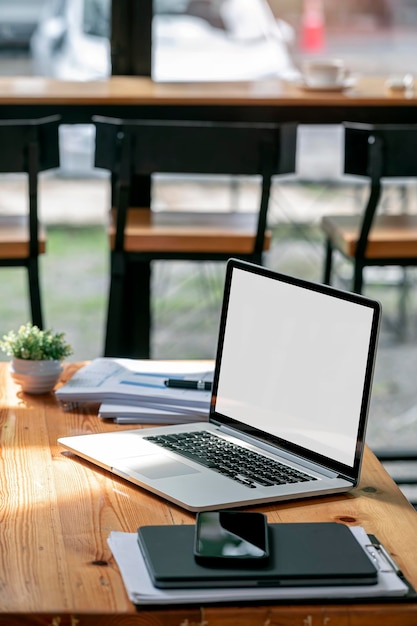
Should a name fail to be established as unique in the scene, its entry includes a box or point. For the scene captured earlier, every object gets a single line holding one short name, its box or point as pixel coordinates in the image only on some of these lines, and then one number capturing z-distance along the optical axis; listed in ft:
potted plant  8.95
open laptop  7.72
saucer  14.37
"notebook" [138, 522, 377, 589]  6.80
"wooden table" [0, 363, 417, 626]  6.73
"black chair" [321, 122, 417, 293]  12.42
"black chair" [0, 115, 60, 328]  12.36
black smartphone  6.87
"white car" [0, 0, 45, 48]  17.30
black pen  8.89
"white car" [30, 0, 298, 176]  17.07
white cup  14.49
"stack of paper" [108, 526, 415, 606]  6.74
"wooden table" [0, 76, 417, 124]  13.51
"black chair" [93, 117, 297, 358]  12.44
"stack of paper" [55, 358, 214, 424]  8.61
